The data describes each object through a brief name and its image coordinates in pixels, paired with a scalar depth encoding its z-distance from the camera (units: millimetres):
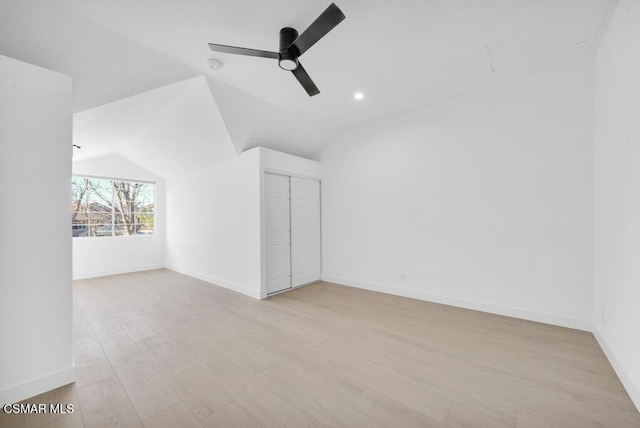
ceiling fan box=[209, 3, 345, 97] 1682
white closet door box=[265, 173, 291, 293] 4129
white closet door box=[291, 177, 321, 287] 4527
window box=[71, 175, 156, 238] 5535
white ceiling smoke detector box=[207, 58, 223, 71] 2615
